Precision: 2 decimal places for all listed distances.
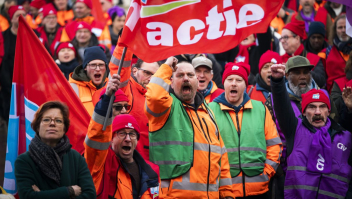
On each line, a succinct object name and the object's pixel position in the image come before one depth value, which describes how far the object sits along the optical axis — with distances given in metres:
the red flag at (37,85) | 13.94
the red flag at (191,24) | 12.80
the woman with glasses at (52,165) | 11.23
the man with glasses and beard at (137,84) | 15.67
